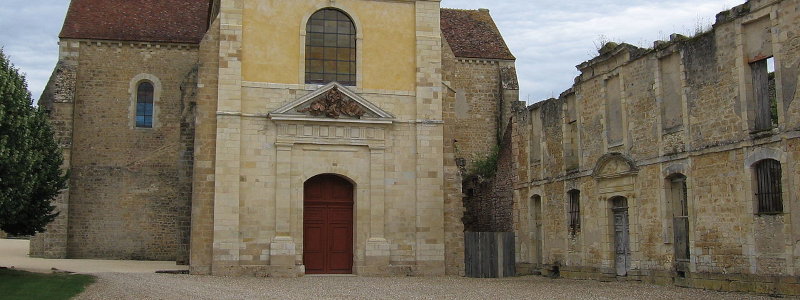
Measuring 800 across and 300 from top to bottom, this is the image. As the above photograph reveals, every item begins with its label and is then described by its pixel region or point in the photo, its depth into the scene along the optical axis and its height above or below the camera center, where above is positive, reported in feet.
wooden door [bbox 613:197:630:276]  57.11 +0.16
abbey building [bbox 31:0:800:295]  44.83 +6.03
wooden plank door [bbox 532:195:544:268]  70.13 +0.66
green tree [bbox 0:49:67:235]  51.44 +5.34
